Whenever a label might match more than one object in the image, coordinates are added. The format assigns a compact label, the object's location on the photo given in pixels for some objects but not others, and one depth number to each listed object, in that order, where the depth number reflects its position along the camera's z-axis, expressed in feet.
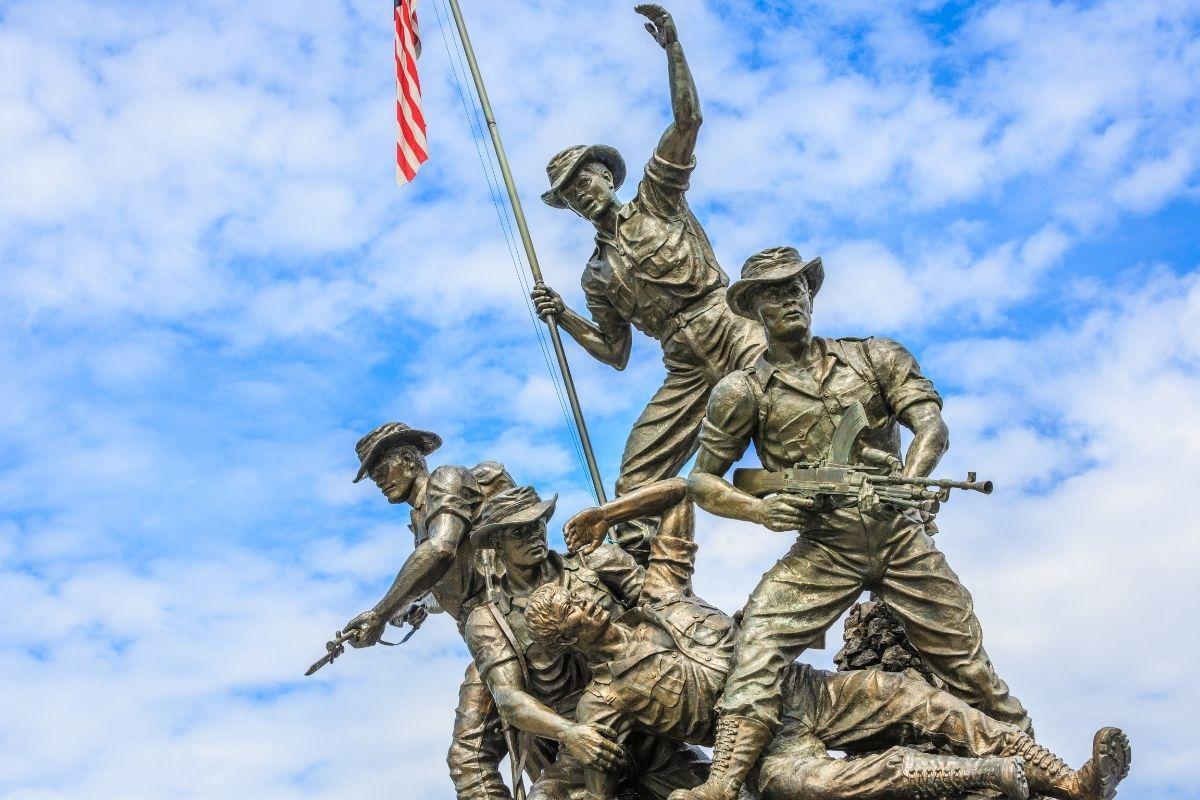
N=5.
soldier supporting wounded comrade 40.50
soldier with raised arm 46.75
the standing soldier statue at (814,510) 38.22
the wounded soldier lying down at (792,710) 35.63
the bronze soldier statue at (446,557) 43.91
